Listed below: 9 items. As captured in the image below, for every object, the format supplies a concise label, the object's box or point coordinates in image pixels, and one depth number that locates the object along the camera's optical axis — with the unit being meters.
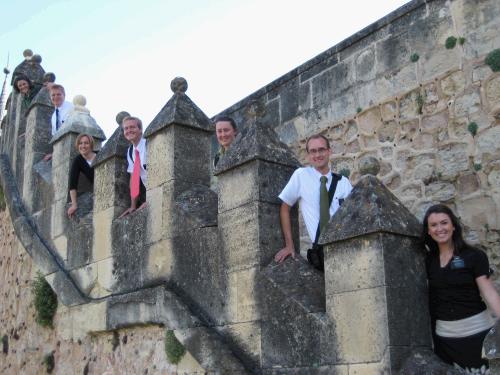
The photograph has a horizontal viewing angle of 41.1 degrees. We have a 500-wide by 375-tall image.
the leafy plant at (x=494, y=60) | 6.30
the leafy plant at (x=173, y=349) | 4.88
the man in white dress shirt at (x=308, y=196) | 4.55
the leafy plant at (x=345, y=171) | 7.86
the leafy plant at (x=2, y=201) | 9.04
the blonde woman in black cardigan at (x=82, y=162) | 6.98
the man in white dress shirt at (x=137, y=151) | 6.15
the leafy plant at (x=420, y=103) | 7.06
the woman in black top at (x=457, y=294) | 3.62
